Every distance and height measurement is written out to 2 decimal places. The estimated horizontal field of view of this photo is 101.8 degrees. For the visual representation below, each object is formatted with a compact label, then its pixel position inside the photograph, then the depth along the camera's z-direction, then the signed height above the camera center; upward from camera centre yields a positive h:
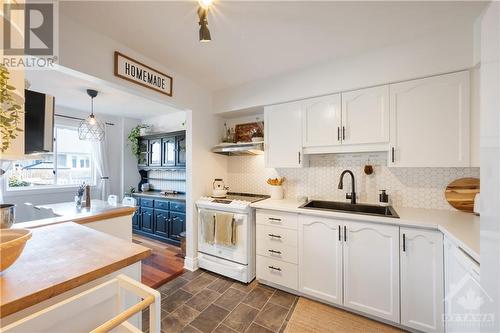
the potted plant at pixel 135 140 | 4.60 +0.60
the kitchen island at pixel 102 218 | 1.77 -0.50
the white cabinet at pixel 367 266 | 1.55 -0.89
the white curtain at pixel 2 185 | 3.10 -0.30
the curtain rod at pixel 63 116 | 3.76 +0.95
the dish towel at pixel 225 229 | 2.38 -0.75
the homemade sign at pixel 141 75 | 1.87 +0.93
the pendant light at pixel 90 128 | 3.12 +0.71
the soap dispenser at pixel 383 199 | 2.12 -0.34
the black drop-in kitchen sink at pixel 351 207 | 2.02 -0.45
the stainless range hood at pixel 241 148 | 2.61 +0.24
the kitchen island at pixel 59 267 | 0.68 -0.43
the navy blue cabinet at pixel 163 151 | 3.93 +0.32
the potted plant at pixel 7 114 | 0.76 +0.21
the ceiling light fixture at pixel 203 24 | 1.19 +0.84
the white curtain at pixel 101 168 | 4.32 -0.04
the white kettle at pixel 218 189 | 2.81 -0.32
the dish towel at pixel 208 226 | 2.54 -0.76
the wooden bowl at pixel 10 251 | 0.72 -0.31
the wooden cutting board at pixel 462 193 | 1.81 -0.24
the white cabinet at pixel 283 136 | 2.40 +0.38
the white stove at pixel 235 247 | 2.35 -0.99
